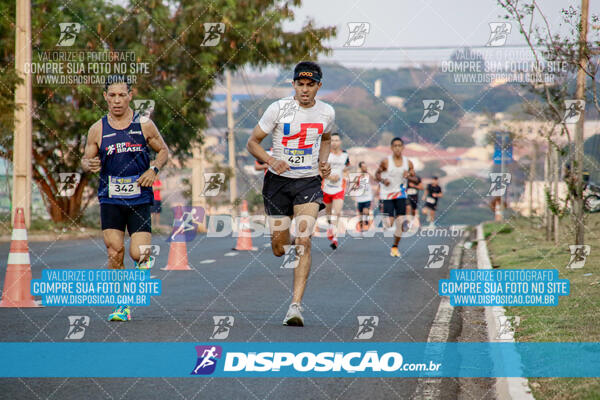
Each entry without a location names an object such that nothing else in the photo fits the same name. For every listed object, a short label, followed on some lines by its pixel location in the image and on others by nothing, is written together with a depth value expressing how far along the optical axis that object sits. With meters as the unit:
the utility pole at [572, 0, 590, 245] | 12.83
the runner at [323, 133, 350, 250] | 17.70
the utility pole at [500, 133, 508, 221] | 21.64
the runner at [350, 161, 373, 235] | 20.00
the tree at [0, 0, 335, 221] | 27.12
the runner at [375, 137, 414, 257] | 16.89
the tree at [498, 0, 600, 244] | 11.72
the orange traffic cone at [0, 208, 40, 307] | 9.59
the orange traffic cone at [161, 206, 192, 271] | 14.13
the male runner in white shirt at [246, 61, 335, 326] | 8.40
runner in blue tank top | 8.30
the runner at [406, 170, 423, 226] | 23.14
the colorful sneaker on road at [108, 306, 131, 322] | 8.51
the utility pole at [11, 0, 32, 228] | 22.69
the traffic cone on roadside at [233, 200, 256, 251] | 19.05
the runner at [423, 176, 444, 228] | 32.01
